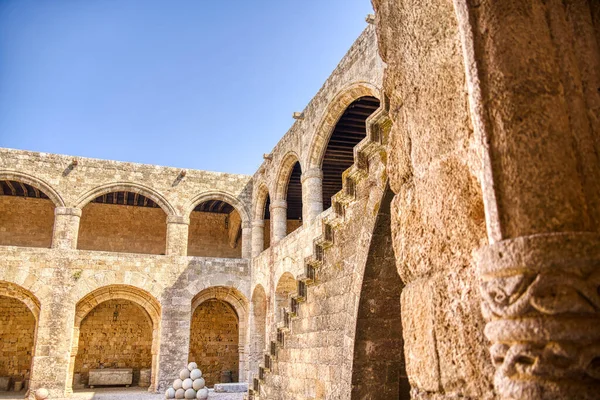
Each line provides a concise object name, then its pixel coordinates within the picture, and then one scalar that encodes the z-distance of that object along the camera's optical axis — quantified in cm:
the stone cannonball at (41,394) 1220
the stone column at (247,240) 1658
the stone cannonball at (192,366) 1274
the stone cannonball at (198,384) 1205
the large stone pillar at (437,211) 164
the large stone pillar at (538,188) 127
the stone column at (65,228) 1436
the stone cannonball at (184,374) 1243
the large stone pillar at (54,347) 1324
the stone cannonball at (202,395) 1155
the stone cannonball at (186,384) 1201
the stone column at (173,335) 1435
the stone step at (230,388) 1346
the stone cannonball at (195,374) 1229
